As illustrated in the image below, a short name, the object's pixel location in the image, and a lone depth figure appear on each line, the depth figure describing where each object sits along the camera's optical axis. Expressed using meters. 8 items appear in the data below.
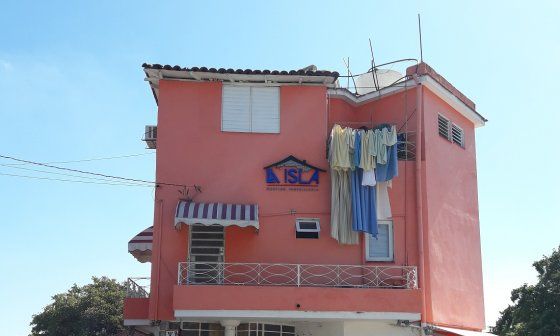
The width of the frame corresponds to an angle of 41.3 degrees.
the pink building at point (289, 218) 21.12
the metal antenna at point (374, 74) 25.56
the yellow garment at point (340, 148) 22.09
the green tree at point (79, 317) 45.78
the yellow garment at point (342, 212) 22.11
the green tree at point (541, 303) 36.50
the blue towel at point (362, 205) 21.84
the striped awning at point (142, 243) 23.39
